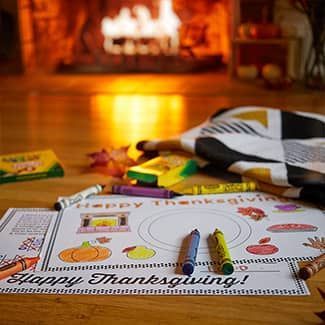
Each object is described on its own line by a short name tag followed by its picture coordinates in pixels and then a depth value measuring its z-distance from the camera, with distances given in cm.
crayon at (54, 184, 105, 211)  105
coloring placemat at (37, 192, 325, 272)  90
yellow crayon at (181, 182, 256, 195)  110
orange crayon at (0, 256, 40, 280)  86
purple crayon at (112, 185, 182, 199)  109
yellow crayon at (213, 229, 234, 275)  86
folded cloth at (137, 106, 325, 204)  108
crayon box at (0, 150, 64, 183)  120
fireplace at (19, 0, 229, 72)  264
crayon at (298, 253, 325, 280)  85
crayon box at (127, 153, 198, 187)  113
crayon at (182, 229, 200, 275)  86
